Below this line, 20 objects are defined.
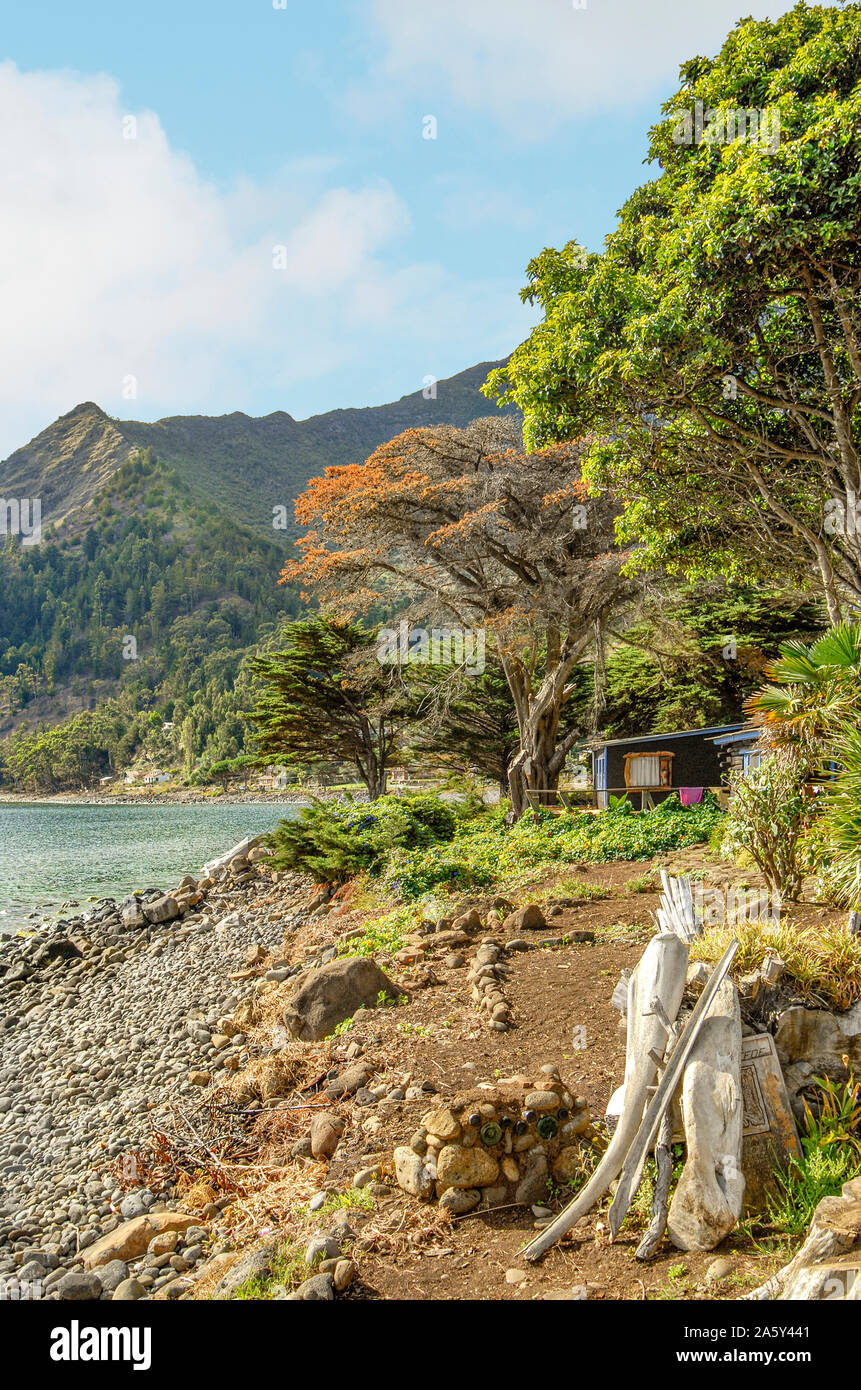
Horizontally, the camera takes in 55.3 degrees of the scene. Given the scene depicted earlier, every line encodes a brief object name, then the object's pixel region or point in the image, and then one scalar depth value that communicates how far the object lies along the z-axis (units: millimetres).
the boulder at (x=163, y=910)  15633
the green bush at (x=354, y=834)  13820
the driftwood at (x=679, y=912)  4680
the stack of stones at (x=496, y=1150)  3875
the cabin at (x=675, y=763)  22281
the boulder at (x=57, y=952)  14155
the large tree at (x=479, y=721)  27234
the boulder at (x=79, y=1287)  4352
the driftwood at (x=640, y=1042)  3406
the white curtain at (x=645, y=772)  22625
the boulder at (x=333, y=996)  6582
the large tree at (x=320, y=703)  26812
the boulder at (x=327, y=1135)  4797
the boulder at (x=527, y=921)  8180
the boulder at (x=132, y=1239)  4703
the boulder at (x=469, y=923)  8469
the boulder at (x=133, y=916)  15539
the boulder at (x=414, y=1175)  3922
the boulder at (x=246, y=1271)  3600
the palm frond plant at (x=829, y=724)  6094
